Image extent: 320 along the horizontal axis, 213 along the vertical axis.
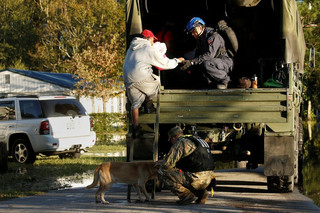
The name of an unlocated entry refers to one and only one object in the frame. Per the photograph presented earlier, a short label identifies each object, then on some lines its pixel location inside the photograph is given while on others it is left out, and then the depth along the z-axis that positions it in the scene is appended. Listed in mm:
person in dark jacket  11797
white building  44625
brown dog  10109
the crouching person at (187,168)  9716
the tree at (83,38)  42219
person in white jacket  11141
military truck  10891
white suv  18203
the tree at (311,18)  36322
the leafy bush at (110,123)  36938
